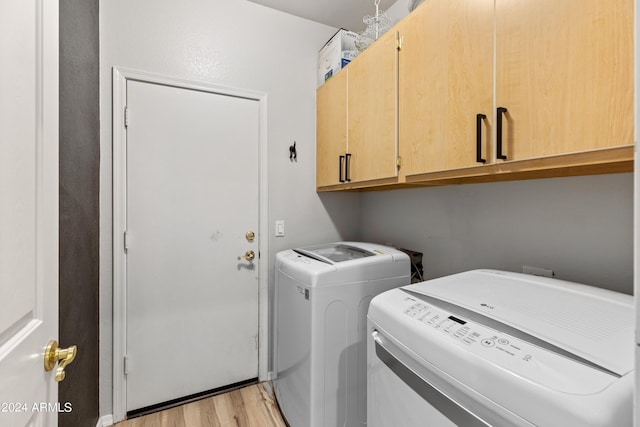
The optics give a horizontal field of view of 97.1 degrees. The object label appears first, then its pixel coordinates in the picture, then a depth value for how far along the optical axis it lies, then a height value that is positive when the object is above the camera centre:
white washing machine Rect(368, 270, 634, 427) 0.49 -0.30
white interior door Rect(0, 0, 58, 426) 0.49 +0.00
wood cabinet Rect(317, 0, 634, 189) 0.70 +0.39
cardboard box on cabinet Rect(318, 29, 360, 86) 1.88 +1.09
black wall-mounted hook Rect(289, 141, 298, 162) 2.13 +0.44
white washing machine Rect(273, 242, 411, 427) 1.37 -0.61
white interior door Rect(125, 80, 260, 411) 1.73 -0.20
